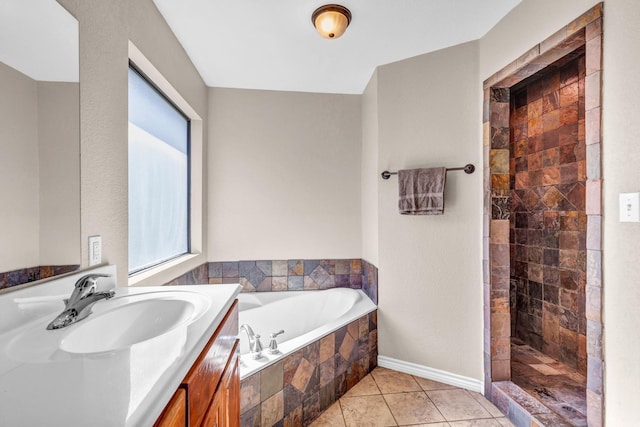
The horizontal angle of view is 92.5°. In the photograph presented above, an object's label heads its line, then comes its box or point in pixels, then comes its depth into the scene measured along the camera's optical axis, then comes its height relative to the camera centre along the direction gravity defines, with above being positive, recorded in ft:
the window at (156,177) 5.70 +0.77
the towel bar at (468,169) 6.72 +0.99
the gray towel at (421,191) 6.84 +0.51
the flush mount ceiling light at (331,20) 5.61 +3.63
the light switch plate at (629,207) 3.65 +0.08
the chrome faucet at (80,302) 2.77 -0.92
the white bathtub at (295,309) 7.80 -2.61
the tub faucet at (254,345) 5.21 -2.35
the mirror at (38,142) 2.67 +0.69
